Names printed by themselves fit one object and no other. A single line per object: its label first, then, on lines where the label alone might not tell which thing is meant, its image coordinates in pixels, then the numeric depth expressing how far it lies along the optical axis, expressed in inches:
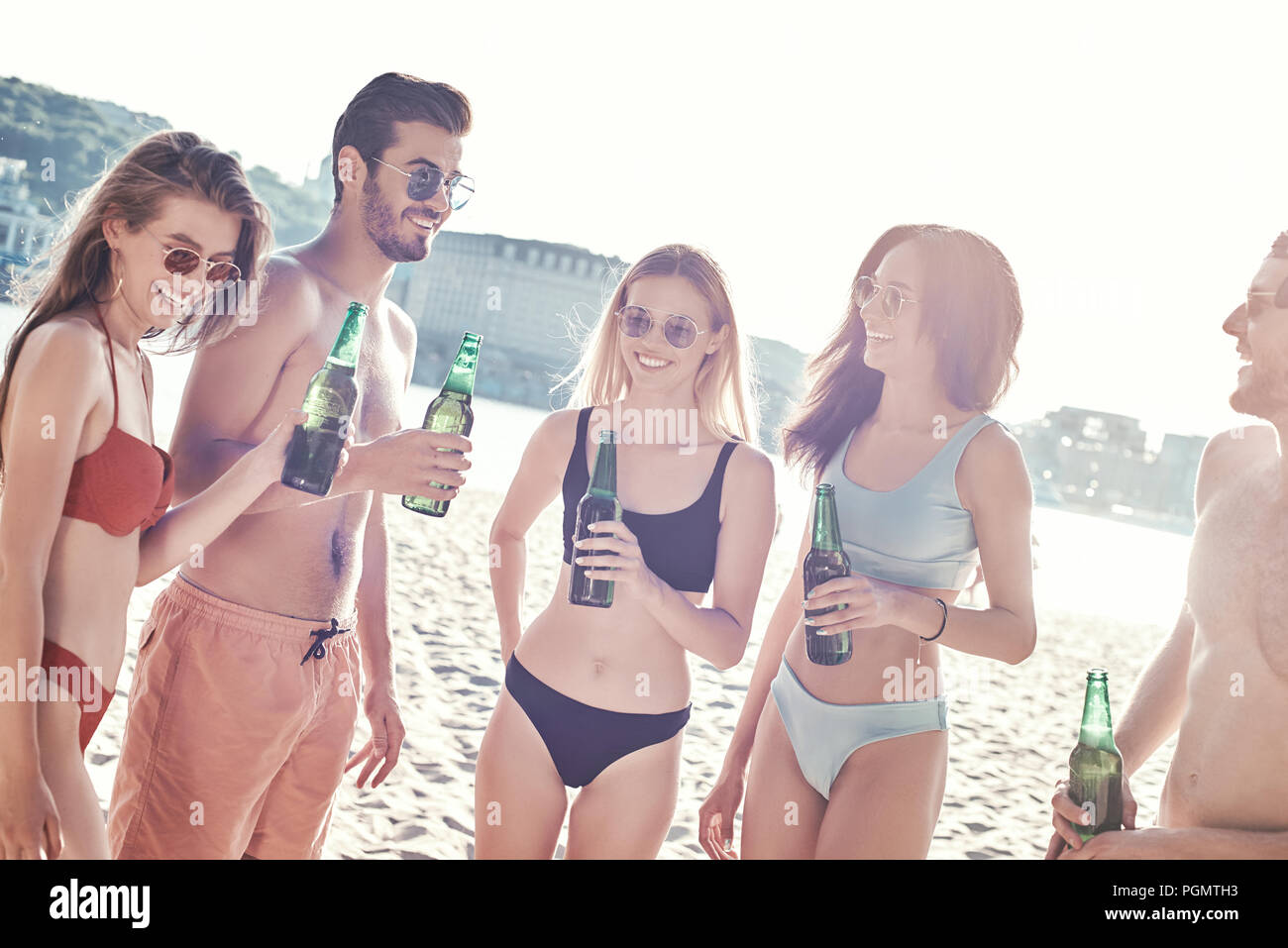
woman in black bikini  92.7
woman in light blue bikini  86.9
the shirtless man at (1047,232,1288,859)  75.9
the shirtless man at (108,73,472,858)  96.3
